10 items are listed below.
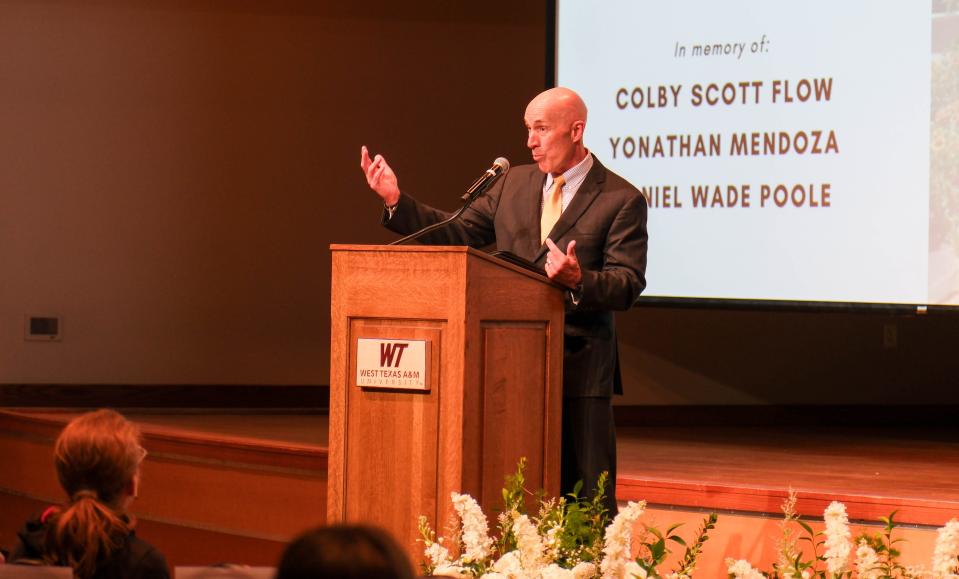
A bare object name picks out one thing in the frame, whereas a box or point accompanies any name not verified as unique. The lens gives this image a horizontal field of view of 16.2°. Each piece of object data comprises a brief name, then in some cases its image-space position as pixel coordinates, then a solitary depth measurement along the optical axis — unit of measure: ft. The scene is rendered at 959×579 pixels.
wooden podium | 29.82
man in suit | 31.13
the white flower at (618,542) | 27.06
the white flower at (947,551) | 26.93
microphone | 30.29
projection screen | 37.62
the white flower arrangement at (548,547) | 27.08
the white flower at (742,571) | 26.91
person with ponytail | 27.25
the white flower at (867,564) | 26.83
